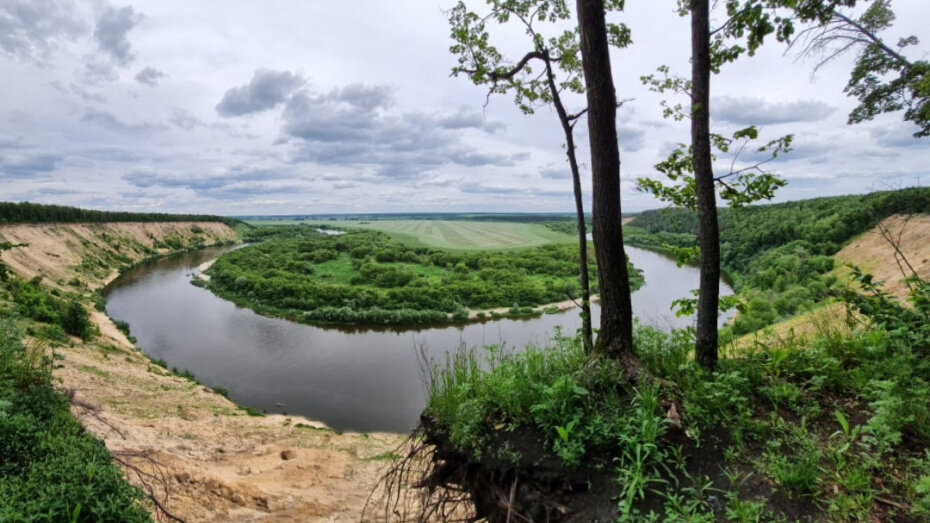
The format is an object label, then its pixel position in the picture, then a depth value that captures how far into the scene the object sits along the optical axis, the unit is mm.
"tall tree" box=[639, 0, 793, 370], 4121
